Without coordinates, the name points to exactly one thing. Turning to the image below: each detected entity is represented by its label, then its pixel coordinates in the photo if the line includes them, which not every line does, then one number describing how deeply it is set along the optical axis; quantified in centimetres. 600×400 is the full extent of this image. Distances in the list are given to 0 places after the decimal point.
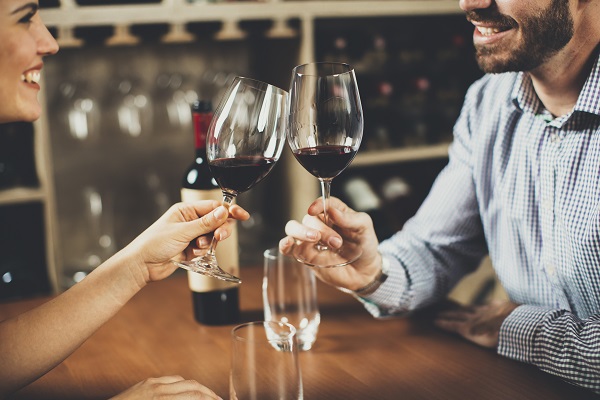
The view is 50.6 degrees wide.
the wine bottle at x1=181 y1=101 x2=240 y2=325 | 117
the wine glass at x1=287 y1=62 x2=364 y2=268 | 99
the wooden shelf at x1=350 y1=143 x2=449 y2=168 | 235
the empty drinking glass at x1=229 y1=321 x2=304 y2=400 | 74
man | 113
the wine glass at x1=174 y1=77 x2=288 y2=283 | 96
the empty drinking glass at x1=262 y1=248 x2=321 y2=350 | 112
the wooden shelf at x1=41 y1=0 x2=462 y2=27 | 186
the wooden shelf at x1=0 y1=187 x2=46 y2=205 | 192
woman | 89
